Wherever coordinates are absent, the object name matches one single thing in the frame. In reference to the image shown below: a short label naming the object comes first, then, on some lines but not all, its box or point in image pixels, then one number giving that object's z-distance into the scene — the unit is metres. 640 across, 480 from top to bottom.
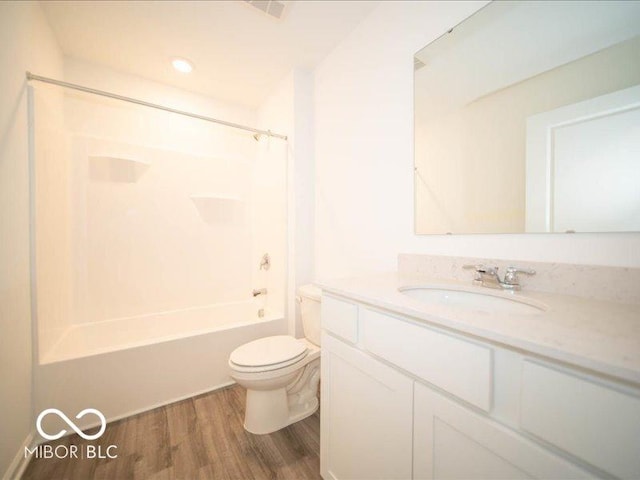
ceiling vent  1.40
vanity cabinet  0.40
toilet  1.31
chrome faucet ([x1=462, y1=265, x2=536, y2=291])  0.89
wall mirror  0.74
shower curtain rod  1.34
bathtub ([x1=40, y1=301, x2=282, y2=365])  1.54
